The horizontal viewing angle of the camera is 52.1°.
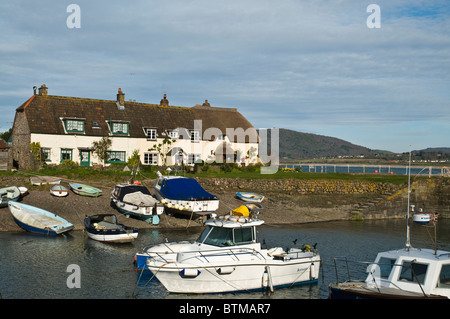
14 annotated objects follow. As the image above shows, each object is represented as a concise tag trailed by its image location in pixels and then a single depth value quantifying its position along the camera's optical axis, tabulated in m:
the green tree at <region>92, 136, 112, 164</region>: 51.56
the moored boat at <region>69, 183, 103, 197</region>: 38.84
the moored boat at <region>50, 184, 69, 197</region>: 37.47
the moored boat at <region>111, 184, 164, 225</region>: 34.94
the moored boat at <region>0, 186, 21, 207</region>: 34.19
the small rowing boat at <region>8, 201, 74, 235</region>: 30.84
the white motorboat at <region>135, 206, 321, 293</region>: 19.88
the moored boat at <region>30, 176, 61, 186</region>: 39.47
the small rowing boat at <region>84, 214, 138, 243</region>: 29.27
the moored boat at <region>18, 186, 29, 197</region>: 36.63
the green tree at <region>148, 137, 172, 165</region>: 55.94
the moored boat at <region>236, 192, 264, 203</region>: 43.44
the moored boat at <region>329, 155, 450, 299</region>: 16.58
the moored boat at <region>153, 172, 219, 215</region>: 35.78
